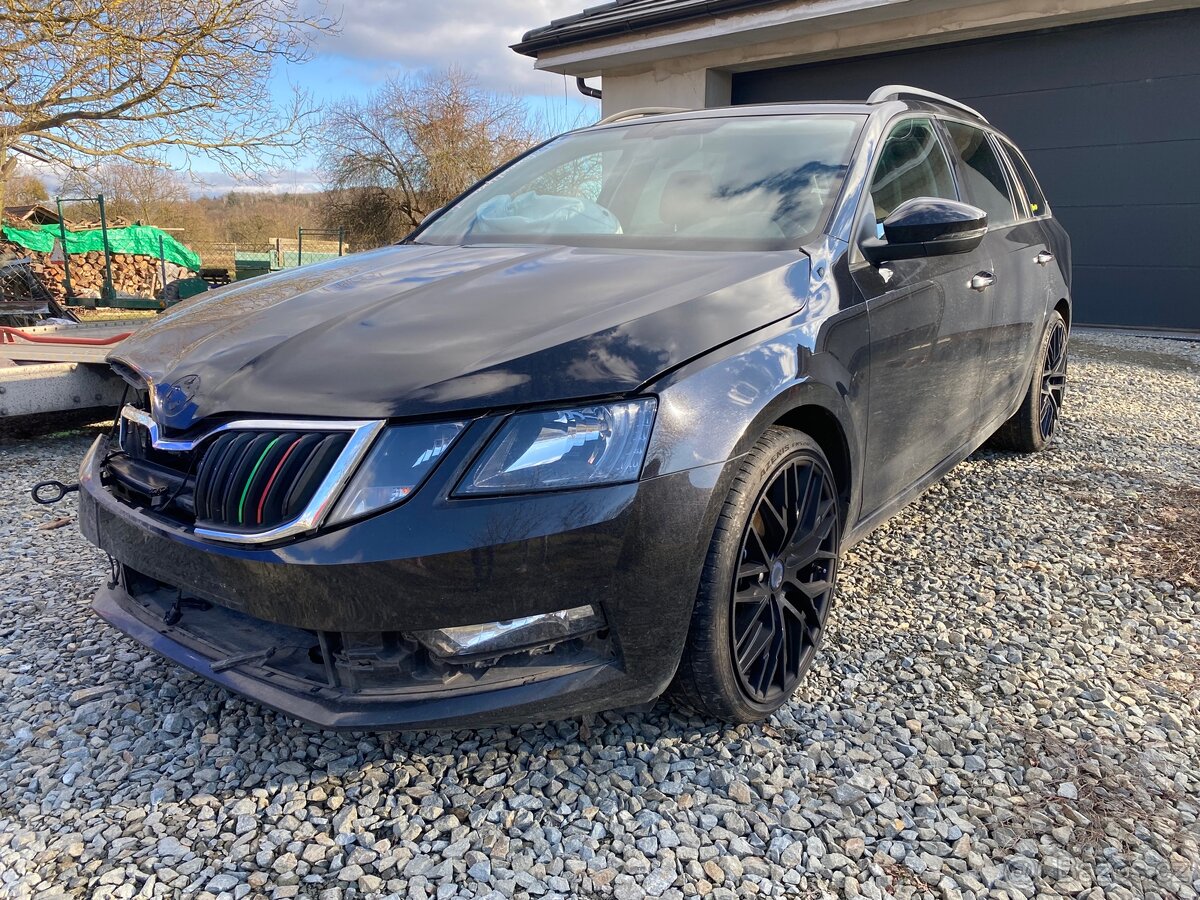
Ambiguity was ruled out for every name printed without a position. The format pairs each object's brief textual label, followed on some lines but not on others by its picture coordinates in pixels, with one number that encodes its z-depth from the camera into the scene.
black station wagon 1.68
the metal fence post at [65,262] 15.77
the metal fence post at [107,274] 15.06
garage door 8.78
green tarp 17.39
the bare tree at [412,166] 25.48
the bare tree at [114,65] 10.54
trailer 4.65
